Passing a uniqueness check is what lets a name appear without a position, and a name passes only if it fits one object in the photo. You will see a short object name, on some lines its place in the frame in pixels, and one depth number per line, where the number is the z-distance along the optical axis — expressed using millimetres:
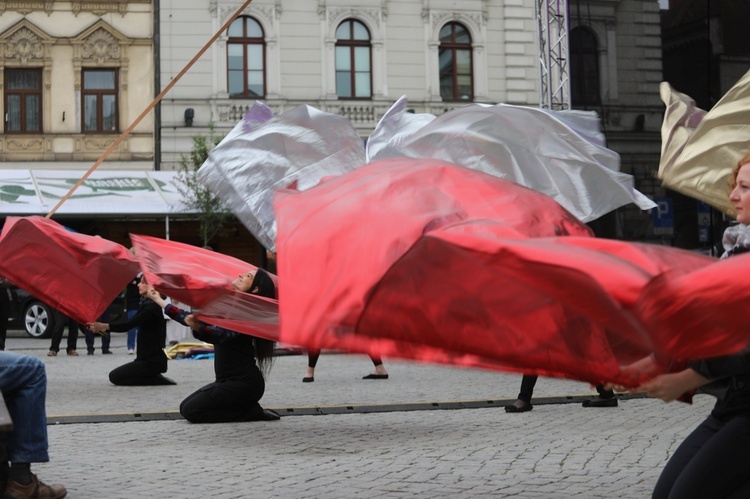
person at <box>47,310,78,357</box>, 21812
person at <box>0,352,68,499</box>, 6777
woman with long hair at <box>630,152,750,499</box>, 4414
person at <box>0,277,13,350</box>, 17091
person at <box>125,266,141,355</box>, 21406
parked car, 26828
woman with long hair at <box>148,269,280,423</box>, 10719
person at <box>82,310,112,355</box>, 22469
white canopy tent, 29281
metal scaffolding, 19672
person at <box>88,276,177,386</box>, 15422
